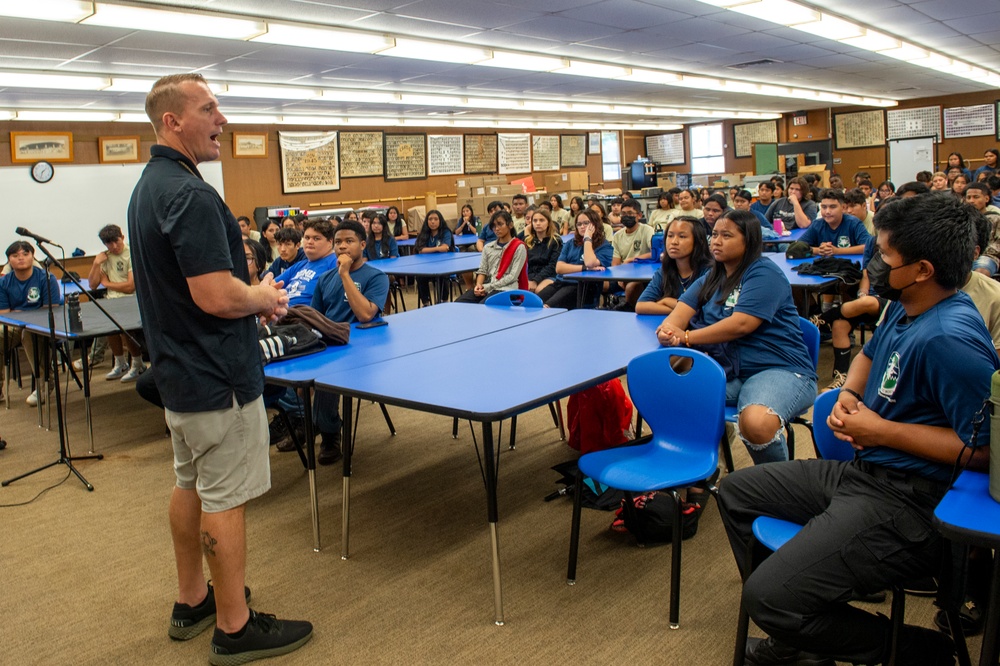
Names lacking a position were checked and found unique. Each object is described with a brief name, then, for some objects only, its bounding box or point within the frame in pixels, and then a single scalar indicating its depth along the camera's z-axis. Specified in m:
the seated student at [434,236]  9.59
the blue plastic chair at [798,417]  3.07
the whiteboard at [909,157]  17.88
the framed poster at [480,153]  16.45
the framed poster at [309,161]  13.48
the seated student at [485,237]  9.01
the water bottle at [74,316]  4.57
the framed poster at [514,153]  17.11
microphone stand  4.11
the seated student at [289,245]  5.45
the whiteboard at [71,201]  10.49
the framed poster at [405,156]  14.97
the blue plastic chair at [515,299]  4.68
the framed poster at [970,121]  17.25
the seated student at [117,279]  6.52
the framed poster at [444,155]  15.70
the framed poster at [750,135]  20.34
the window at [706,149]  21.28
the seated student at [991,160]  10.92
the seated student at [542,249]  7.15
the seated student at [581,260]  6.70
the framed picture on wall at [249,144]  12.82
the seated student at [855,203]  6.40
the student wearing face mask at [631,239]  7.20
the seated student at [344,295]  4.18
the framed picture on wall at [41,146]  10.55
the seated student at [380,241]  9.44
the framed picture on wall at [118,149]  11.36
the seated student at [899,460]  1.82
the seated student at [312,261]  4.72
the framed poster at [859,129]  18.86
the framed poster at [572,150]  18.70
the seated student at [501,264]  6.51
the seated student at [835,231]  6.07
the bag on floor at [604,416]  3.81
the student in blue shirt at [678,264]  4.06
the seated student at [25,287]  5.74
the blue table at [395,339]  3.10
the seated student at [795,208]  8.38
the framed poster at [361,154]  14.29
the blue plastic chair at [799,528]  1.90
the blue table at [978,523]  1.50
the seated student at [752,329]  3.05
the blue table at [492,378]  2.55
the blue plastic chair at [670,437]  2.55
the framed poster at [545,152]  17.92
